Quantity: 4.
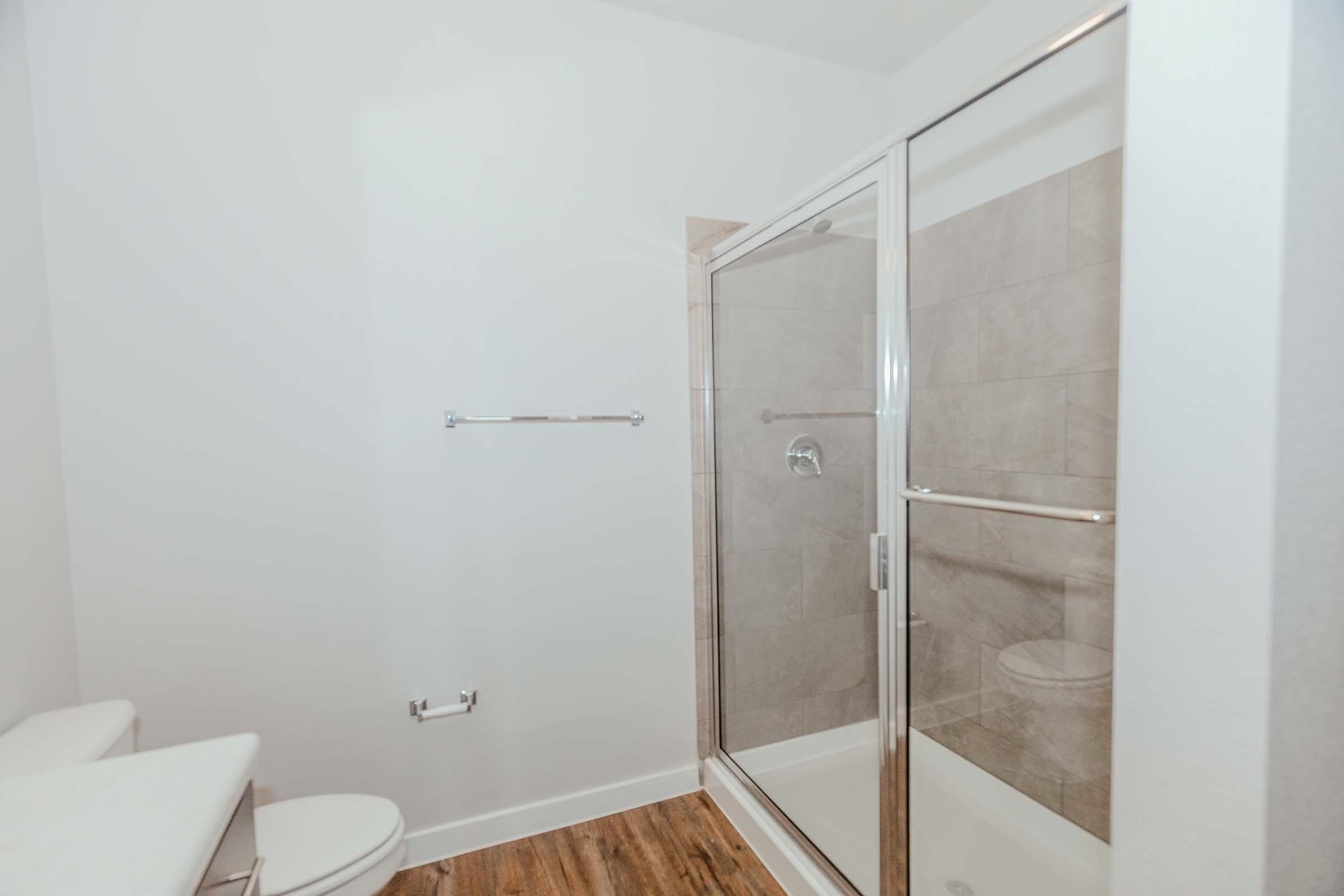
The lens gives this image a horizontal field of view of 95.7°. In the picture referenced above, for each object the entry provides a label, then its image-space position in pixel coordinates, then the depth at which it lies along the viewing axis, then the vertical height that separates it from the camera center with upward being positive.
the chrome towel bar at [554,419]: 1.76 +0.01
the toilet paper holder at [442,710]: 1.73 -0.82
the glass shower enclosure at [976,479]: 1.14 -0.14
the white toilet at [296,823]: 1.12 -0.85
